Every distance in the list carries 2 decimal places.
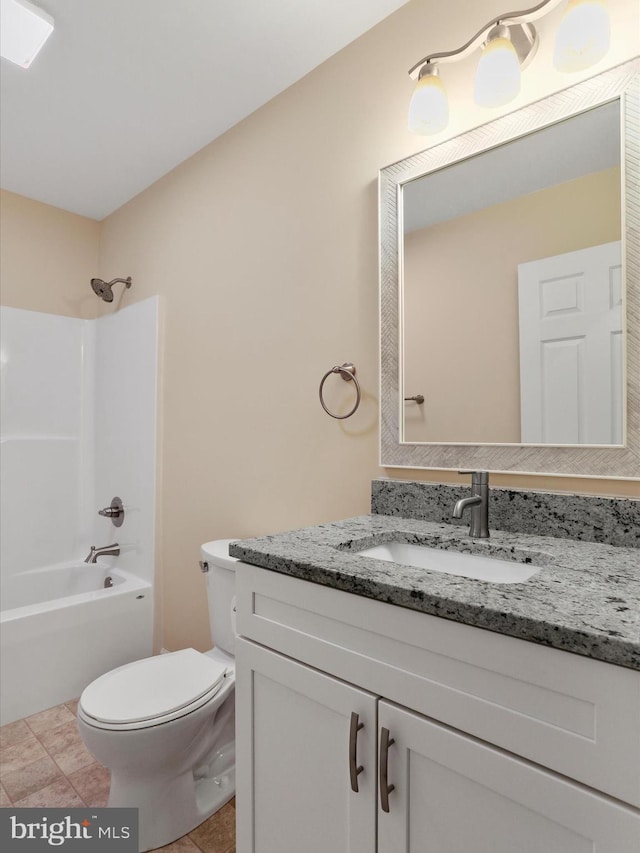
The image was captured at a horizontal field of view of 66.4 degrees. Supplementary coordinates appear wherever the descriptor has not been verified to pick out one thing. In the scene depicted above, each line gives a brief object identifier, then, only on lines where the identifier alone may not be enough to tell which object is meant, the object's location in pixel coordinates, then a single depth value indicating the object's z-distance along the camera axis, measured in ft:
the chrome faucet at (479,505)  3.88
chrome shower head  9.12
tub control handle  8.97
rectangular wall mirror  3.67
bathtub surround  7.43
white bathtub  6.79
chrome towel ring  5.32
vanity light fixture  3.49
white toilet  4.53
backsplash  3.54
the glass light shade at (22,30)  4.91
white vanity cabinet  2.03
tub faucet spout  8.82
